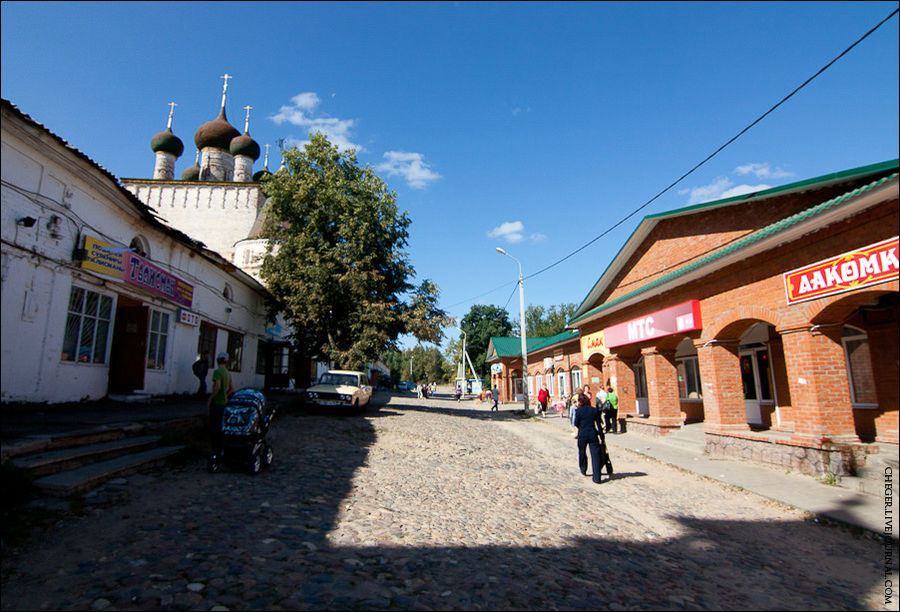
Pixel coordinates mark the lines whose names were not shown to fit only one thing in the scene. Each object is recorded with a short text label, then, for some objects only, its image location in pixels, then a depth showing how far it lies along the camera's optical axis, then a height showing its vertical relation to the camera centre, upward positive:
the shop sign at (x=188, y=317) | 15.10 +2.23
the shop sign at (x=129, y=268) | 10.67 +2.98
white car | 15.83 -0.26
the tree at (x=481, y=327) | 65.62 +8.00
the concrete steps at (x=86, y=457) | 5.32 -1.02
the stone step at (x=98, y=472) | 5.12 -1.11
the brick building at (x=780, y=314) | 7.95 +1.53
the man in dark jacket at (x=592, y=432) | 9.16 -1.00
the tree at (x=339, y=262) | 18.70 +5.25
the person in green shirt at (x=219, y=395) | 7.31 -0.18
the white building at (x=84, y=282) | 8.88 +2.49
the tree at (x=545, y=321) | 72.06 +9.94
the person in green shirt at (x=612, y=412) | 15.98 -1.02
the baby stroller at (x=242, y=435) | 7.10 -0.79
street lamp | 24.15 +3.39
